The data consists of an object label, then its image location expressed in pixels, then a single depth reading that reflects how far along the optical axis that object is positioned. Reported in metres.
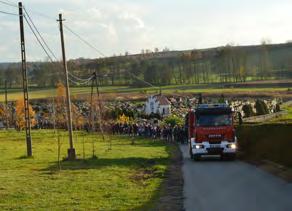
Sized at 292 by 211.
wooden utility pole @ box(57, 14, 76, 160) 30.70
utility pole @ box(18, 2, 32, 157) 33.28
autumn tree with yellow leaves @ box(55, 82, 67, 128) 90.94
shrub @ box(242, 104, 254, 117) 72.31
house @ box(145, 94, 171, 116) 100.25
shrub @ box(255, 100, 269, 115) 72.56
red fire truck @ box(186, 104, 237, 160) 28.89
